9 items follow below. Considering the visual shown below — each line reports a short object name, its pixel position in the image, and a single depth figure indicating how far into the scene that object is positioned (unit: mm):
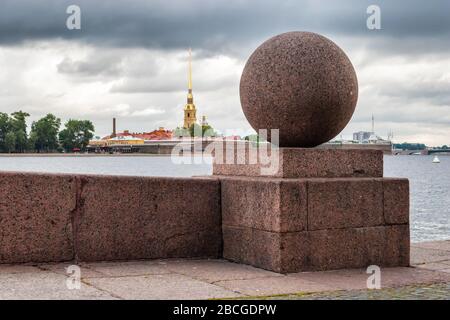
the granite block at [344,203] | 5621
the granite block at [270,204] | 5422
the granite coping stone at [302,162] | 5691
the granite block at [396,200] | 6023
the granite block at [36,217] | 5191
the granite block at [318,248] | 5484
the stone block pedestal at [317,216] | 5480
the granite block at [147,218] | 5523
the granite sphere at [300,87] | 5770
